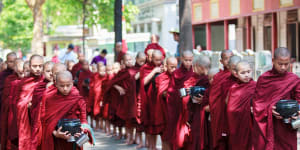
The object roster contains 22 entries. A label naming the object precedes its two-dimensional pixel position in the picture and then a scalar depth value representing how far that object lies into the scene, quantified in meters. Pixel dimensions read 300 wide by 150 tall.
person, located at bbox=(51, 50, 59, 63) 18.88
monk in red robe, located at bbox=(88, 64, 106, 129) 12.41
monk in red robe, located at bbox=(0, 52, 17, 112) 9.27
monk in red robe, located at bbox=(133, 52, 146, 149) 9.80
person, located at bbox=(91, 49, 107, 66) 15.48
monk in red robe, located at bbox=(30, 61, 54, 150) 7.03
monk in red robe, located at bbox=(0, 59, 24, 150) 8.52
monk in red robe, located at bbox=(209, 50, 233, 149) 6.64
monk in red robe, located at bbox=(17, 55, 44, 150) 7.49
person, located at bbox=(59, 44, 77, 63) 17.64
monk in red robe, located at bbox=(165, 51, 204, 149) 7.55
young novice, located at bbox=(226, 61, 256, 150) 6.21
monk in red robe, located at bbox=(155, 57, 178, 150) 8.09
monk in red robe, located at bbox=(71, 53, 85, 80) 13.37
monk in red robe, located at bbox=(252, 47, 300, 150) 5.73
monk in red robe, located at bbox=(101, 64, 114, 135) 11.85
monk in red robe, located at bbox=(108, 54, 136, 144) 10.08
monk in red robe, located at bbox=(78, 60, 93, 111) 12.87
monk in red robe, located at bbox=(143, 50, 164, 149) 8.84
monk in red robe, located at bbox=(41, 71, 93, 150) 5.93
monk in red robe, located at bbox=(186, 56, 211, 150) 7.13
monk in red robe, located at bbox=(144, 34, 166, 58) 11.56
